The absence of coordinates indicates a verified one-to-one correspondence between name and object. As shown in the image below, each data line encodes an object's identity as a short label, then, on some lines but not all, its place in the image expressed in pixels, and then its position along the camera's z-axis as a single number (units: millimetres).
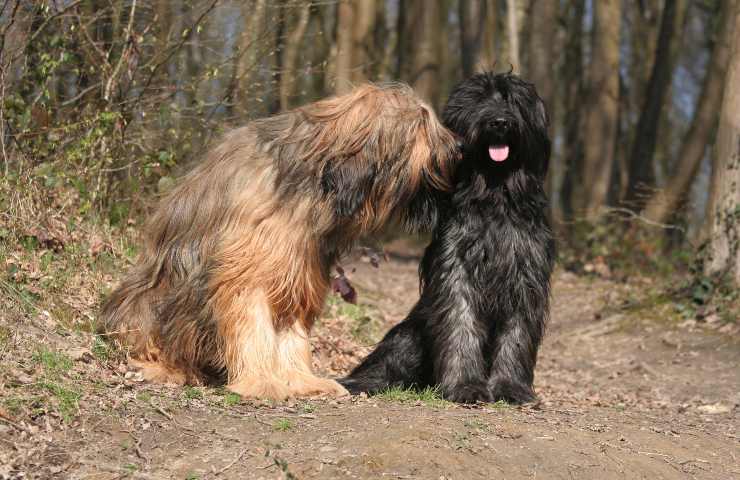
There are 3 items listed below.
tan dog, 5098
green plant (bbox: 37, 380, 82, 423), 4672
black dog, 5477
